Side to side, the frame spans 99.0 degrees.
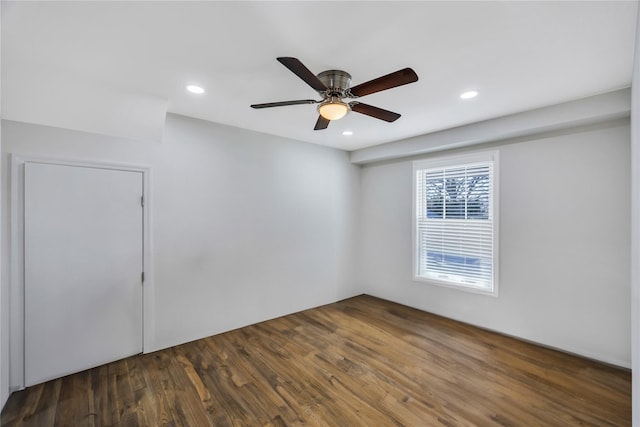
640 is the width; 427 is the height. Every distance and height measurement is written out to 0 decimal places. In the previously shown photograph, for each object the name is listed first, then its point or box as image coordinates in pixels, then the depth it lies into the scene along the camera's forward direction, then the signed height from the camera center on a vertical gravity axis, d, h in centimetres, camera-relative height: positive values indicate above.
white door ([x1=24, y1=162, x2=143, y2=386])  226 -49
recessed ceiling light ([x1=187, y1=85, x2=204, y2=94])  230 +106
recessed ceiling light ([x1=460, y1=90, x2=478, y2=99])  240 +107
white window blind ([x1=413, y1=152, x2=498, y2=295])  336 -11
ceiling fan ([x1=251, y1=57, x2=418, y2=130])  165 +83
